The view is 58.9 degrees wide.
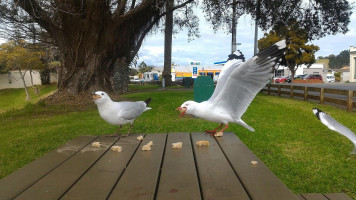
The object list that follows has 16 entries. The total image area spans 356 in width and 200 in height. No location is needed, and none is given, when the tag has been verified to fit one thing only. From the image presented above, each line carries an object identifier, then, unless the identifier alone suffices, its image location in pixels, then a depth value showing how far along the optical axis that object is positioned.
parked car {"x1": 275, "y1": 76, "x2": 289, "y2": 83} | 48.41
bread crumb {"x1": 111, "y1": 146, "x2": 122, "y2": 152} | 2.78
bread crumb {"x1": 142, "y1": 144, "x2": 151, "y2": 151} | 2.79
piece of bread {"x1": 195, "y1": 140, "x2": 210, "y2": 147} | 2.98
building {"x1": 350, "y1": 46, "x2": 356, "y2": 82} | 42.17
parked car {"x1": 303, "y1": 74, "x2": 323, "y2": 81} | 44.78
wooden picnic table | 1.74
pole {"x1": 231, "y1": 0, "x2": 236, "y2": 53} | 15.18
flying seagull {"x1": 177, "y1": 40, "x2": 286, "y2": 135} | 2.98
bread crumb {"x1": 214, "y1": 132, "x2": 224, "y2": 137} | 3.52
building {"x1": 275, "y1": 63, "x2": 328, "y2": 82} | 62.43
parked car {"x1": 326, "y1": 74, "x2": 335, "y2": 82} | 52.40
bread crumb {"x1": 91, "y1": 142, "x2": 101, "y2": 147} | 3.01
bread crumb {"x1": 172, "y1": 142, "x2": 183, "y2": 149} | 2.87
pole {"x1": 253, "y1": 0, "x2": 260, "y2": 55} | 14.10
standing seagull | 3.47
